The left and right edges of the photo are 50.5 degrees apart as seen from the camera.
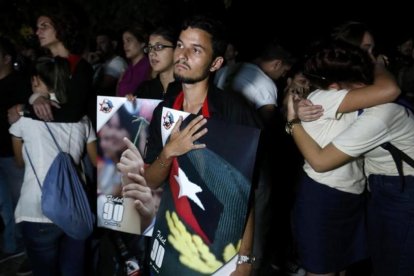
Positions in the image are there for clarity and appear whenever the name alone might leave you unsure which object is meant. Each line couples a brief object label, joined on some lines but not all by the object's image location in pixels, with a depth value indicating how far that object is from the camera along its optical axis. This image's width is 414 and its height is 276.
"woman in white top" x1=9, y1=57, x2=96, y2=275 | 2.56
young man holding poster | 1.96
